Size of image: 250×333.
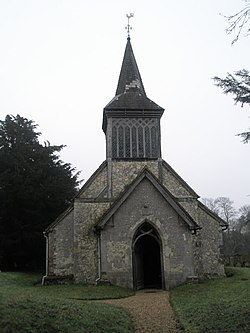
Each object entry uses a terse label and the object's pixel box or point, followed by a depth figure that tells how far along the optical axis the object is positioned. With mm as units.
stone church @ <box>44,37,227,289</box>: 20703
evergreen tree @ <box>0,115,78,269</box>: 30938
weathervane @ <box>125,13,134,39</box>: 29344
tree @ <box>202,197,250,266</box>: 39969
